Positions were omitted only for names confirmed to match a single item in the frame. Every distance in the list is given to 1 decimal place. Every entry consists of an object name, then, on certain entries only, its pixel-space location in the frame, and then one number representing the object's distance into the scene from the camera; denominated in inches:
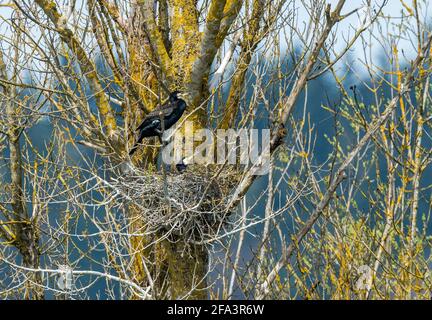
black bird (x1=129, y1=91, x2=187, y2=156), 649.6
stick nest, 666.8
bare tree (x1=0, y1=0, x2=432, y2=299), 606.9
